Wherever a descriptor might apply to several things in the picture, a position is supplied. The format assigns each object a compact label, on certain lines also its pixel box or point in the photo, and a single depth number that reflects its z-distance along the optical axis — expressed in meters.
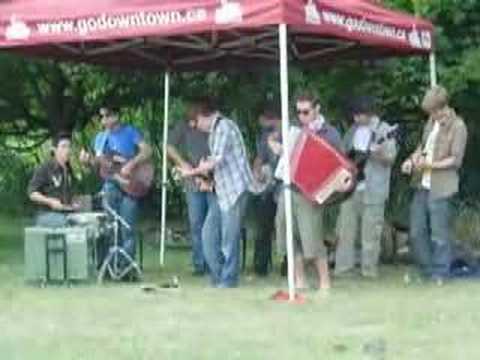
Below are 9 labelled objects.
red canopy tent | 12.39
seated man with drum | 13.99
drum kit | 13.97
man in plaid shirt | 13.41
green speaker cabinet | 13.66
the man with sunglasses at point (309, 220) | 12.96
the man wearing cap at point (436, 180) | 13.73
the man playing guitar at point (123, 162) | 14.43
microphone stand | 14.09
